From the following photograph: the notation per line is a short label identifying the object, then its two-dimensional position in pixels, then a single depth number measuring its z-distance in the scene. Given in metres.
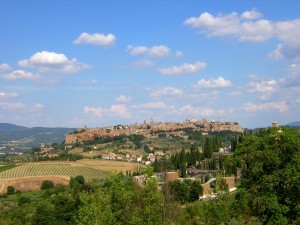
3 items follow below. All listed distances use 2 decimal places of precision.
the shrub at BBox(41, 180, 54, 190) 101.56
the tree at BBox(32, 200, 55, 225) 51.33
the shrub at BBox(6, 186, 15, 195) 97.69
